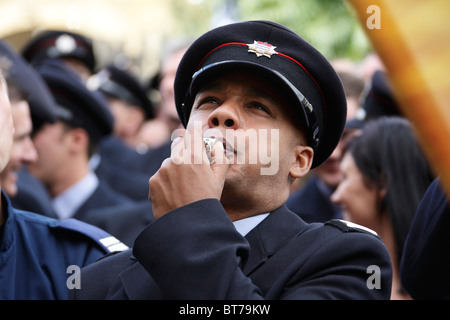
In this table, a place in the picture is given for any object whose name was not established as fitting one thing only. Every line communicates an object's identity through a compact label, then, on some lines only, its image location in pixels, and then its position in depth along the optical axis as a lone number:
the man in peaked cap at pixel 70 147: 5.36
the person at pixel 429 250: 2.22
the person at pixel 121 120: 6.52
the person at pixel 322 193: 4.66
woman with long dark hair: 3.53
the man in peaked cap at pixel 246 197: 1.70
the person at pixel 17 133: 3.72
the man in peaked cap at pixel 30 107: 3.83
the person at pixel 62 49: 7.20
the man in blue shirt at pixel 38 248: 2.44
